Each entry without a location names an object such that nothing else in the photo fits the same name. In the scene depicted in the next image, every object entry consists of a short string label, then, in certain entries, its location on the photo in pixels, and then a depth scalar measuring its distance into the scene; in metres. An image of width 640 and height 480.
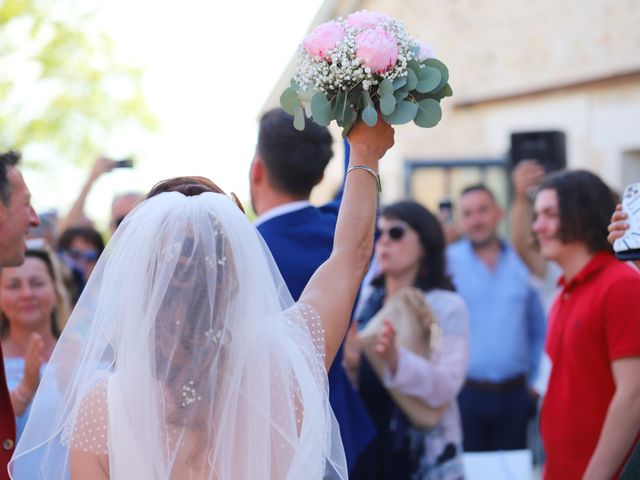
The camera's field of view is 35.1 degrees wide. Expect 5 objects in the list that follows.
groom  3.89
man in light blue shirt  6.80
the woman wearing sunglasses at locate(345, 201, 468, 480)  4.85
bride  2.25
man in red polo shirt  3.60
